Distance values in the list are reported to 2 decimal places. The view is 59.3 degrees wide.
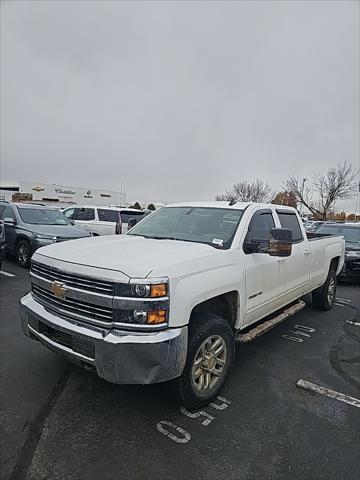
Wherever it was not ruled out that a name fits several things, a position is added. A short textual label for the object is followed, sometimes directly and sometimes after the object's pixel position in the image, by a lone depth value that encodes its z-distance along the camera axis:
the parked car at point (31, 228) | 8.16
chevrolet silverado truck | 2.33
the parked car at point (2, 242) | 6.88
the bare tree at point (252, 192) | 42.91
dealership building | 52.28
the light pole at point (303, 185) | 37.04
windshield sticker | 3.23
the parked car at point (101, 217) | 11.79
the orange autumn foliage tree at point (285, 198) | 39.89
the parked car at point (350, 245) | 8.37
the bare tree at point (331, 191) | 31.64
